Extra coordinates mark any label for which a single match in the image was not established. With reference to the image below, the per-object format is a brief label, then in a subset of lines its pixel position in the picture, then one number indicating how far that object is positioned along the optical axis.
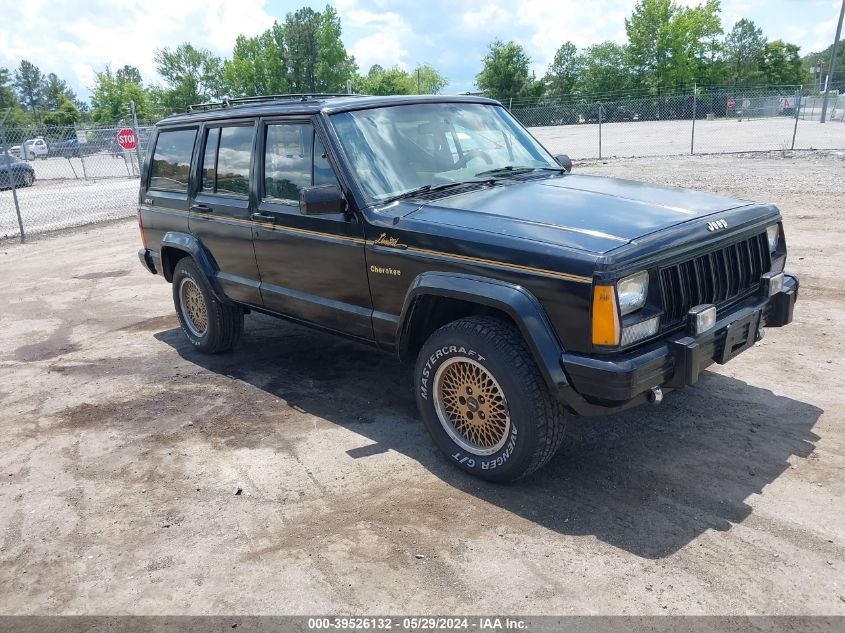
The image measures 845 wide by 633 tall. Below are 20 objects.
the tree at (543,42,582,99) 71.62
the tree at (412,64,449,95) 103.56
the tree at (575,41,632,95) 66.38
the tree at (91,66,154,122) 80.00
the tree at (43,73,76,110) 121.72
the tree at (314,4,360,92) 77.31
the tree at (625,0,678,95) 68.50
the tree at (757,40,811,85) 74.75
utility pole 34.25
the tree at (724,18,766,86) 77.81
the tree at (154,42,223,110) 80.06
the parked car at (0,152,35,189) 23.09
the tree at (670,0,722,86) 67.69
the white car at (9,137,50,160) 32.44
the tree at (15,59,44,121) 124.62
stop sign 22.86
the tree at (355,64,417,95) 87.69
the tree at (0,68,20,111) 86.50
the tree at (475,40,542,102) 61.12
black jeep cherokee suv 3.29
